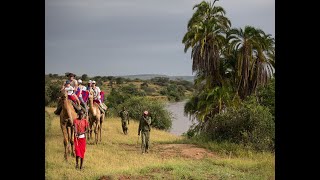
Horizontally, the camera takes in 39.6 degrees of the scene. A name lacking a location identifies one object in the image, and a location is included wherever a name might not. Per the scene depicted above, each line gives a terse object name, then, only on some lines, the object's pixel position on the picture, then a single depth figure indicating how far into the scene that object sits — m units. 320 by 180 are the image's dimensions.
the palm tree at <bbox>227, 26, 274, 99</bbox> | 24.86
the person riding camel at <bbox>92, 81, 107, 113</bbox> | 18.91
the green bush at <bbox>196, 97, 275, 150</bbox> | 18.73
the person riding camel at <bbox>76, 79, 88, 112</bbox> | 15.99
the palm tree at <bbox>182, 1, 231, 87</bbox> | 23.89
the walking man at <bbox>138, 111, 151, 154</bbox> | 17.05
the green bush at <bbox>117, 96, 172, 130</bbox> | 38.84
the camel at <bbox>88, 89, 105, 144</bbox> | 19.07
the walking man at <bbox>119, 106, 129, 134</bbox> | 25.55
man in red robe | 12.46
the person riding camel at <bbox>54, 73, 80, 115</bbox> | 13.60
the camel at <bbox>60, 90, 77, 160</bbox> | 13.38
